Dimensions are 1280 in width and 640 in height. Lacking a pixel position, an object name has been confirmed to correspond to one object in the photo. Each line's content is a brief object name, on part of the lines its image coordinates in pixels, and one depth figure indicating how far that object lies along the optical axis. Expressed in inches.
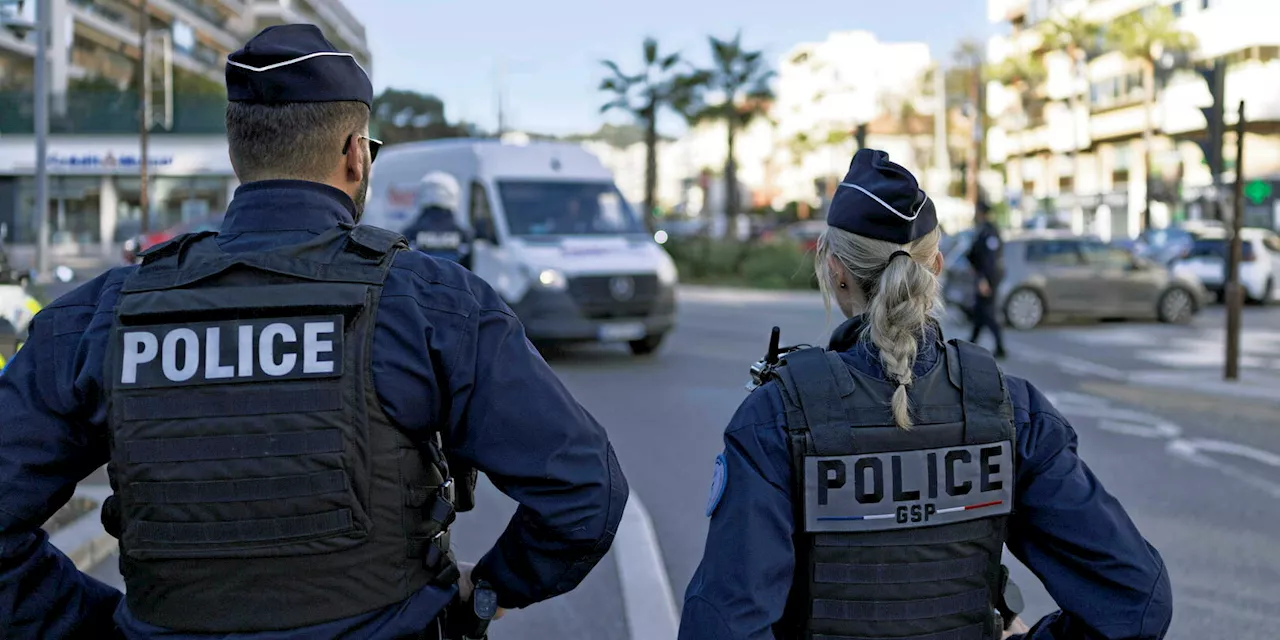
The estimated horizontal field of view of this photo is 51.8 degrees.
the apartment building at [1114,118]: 1883.6
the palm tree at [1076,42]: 2308.1
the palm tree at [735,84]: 1625.2
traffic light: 513.0
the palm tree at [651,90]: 1585.9
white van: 535.2
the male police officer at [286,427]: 79.4
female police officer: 88.4
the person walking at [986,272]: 590.2
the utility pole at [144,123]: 1342.3
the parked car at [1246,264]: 993.5
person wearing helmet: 374.9
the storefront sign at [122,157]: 1747.0
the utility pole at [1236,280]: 511.2
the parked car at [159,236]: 991.0
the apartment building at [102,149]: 1706.4
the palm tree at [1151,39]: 2076.8
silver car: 795.4
